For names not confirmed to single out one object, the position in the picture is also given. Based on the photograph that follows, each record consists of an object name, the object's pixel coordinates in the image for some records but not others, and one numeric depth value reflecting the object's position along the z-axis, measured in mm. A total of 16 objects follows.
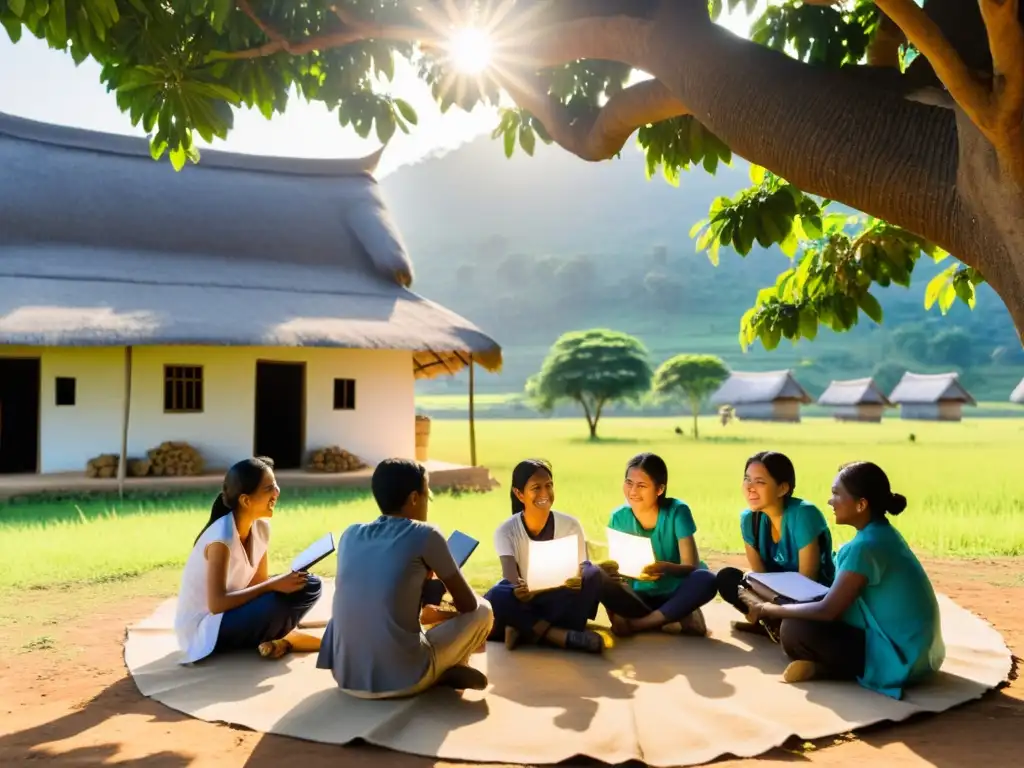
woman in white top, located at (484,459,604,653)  4500
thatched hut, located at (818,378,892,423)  54406
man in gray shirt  3500
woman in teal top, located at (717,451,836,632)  4422
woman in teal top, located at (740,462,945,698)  3764
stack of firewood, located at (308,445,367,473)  14227
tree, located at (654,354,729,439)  42688
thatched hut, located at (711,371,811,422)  52250
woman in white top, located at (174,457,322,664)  4156
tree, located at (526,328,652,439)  38625
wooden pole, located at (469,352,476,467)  14297
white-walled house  13266
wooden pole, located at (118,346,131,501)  11971
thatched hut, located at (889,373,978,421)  54688
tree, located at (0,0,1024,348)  2795
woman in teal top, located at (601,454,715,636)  4727
